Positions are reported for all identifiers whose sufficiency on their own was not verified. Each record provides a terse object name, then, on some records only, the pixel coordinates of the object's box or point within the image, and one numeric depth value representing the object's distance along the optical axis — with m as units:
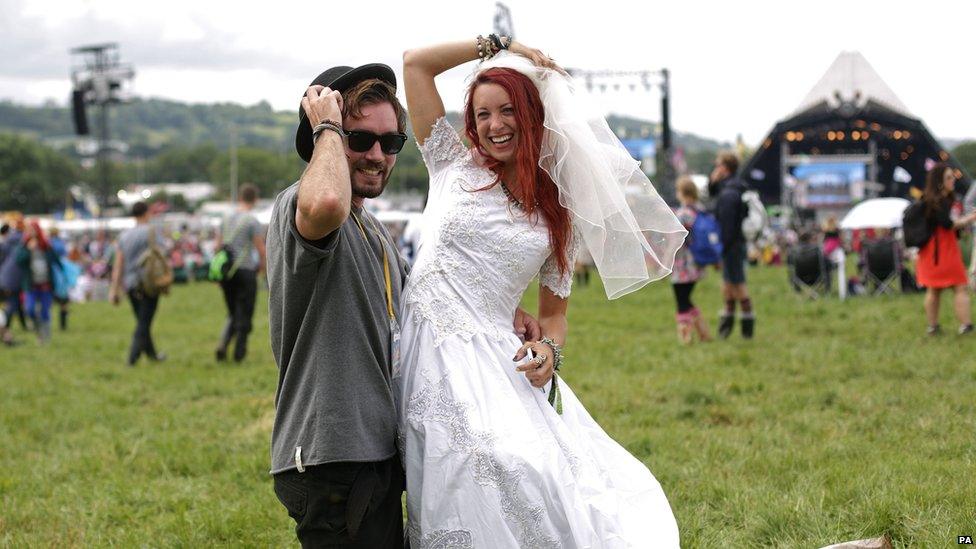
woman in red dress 9.42
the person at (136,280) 10.74
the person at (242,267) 9.98
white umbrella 15.20
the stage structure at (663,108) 22.10
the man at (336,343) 2.40
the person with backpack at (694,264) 10.00
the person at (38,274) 13.97
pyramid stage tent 35.62
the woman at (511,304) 2.55
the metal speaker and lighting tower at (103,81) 43.62
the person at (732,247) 10.13
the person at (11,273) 14.19
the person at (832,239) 16.15
